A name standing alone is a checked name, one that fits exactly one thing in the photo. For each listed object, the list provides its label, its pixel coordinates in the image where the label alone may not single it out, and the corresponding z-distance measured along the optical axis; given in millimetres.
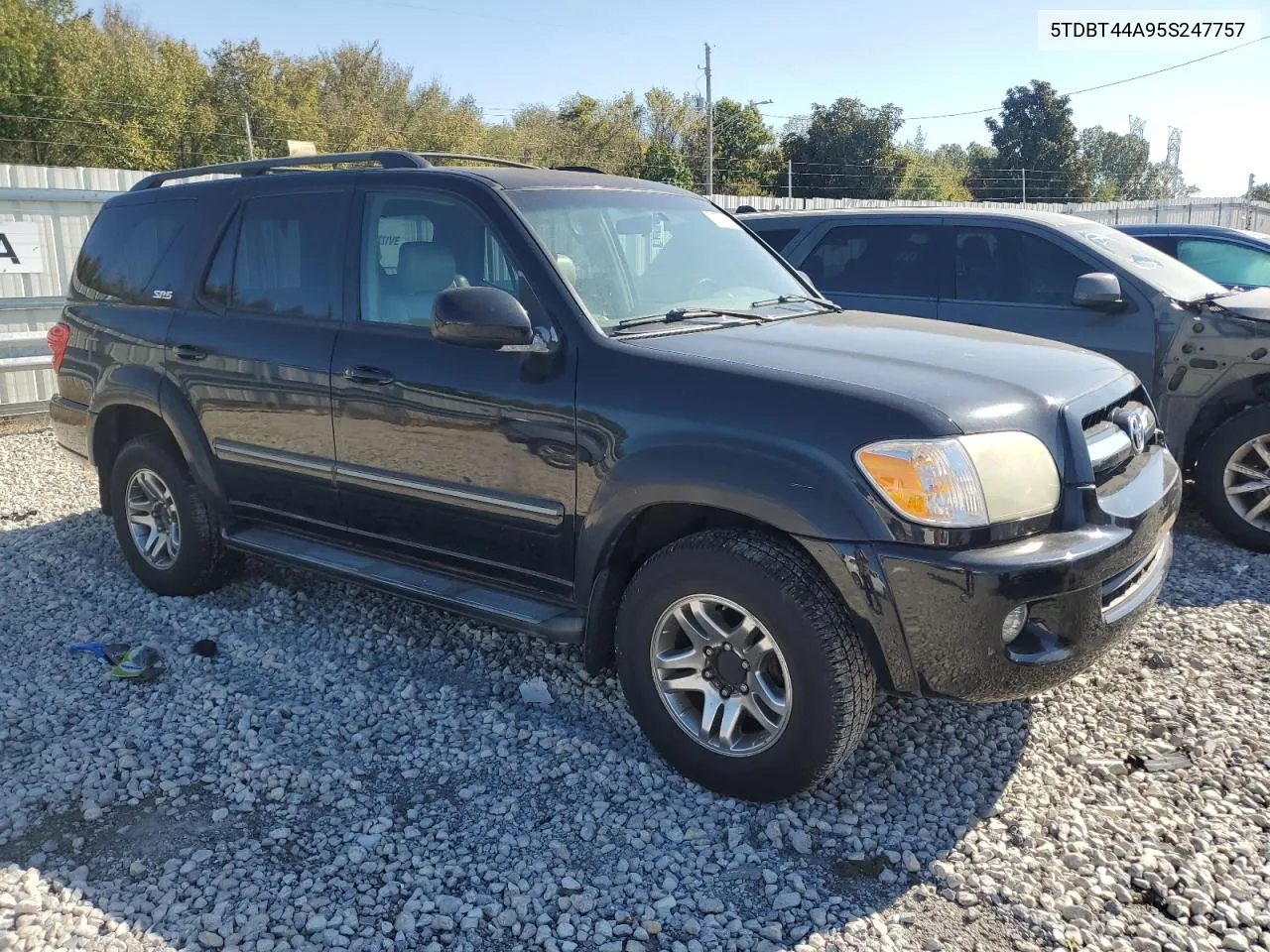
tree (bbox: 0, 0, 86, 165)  34188
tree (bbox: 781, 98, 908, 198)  49875
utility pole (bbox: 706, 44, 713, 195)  40812
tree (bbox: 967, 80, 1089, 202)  58406
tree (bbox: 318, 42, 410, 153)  44094
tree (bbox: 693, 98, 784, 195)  47938
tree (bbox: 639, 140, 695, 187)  41938
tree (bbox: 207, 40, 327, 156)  40250
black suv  2775
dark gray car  5562
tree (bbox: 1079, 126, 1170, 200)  91625
